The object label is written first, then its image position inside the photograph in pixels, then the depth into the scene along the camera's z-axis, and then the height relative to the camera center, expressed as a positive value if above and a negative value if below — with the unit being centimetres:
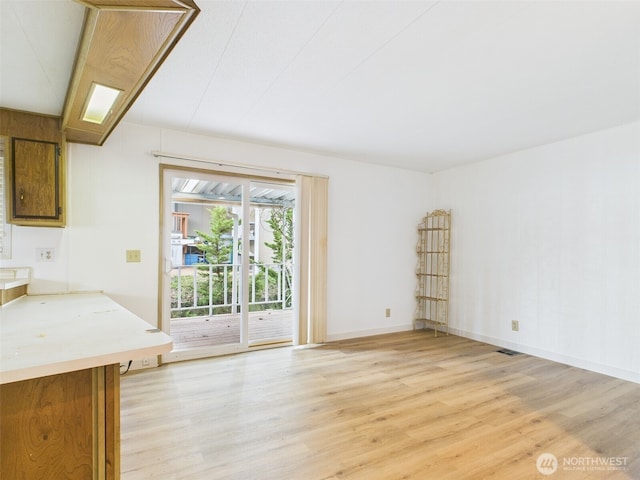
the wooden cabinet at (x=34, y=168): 239 +51
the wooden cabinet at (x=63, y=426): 99 -62
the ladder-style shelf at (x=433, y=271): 466 -52
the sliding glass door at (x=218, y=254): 340 -22
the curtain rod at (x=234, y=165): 319 +77
